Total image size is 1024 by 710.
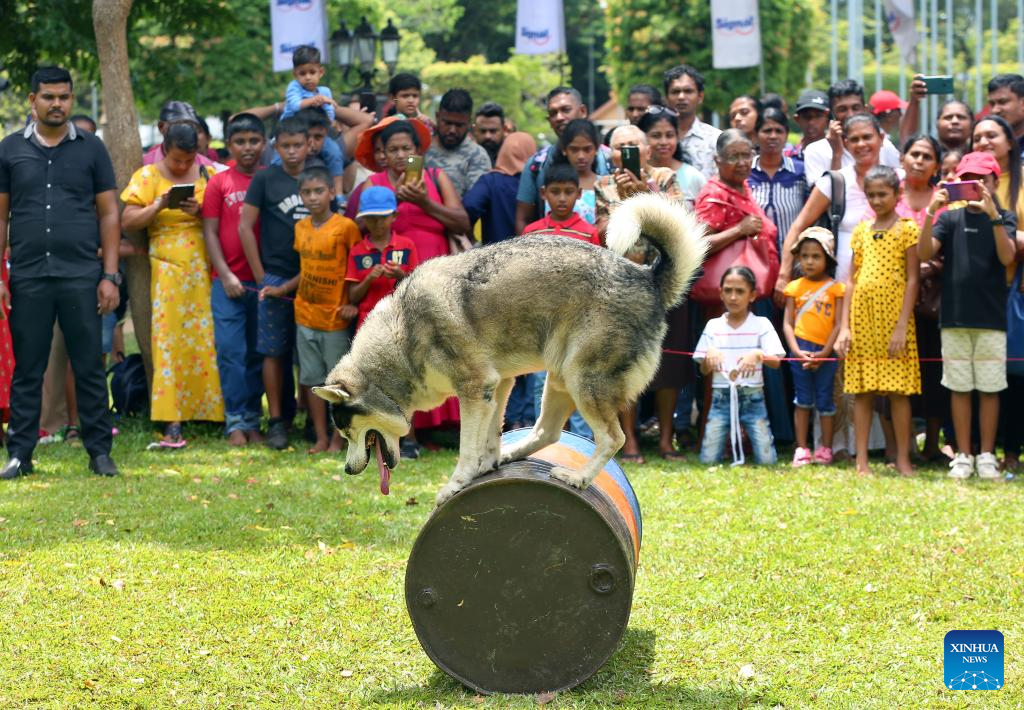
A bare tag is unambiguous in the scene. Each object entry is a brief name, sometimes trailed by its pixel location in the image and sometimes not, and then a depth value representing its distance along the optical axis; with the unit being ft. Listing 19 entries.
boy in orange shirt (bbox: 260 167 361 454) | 35.96
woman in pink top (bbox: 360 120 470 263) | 36.04
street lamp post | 67.21
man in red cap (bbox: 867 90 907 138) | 42.88
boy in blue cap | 34.53
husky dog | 19.88
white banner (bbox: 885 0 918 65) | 74.74
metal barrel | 19.62
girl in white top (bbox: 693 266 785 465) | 35.09
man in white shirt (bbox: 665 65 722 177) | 38.65
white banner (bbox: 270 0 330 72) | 72.79
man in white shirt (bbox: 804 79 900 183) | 37.32
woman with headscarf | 37.70
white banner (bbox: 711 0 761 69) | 77.71
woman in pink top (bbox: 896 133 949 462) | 34.14
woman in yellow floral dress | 38.29
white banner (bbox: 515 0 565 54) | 80.53
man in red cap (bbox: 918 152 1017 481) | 32.78
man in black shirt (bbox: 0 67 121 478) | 32.91
